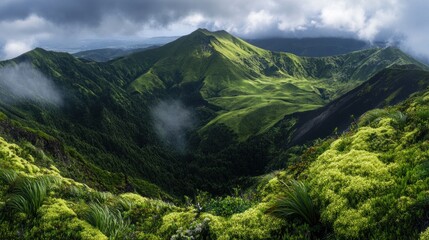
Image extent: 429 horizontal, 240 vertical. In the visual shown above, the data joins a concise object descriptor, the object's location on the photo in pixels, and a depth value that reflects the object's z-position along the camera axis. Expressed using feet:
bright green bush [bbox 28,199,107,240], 37.47
